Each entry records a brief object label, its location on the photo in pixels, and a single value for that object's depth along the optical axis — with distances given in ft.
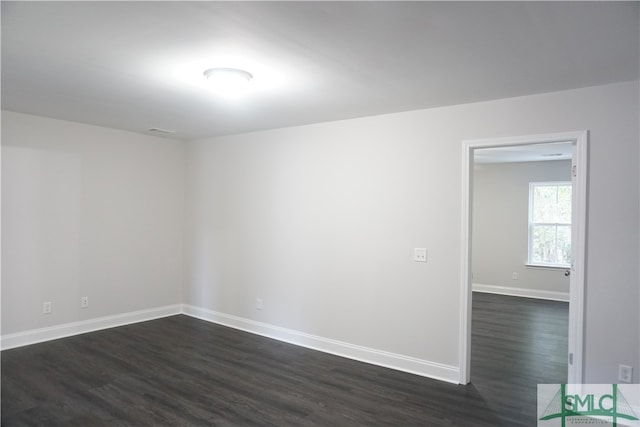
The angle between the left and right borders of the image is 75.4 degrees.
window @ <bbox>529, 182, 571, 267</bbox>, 24.44
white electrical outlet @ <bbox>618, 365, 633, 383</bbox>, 9.46
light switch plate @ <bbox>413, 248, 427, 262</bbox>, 12.45
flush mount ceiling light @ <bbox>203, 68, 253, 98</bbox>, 9.01
